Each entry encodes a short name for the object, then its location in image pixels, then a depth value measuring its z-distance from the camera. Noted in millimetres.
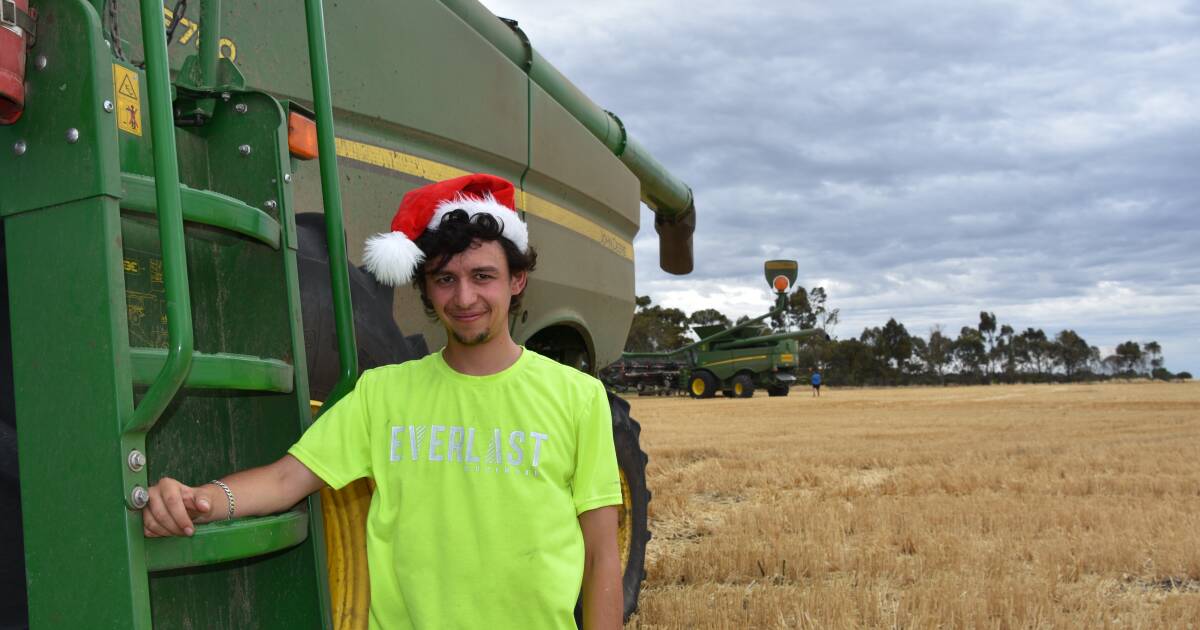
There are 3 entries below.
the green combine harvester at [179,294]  1377
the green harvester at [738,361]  30531
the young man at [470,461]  1720
